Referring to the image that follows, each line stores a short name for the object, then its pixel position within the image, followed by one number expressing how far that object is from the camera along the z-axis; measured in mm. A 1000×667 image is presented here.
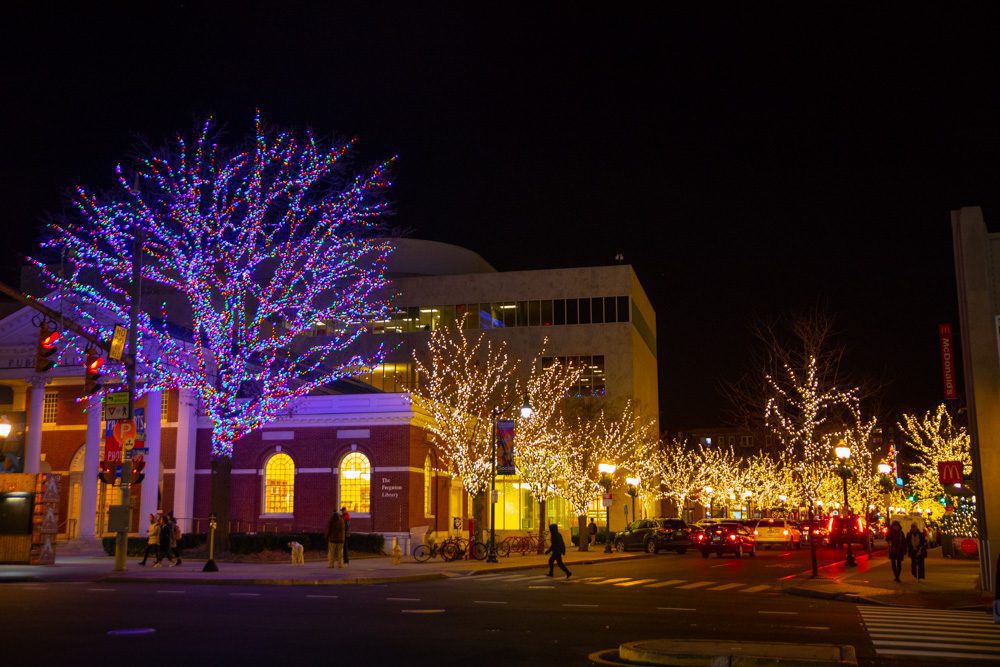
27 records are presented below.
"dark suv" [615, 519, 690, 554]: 49031
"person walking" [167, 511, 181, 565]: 31453
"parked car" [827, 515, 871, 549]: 50625
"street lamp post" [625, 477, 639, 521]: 56875
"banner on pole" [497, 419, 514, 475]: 36375
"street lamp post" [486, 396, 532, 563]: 35634
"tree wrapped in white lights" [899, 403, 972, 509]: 63719
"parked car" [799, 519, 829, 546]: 57406
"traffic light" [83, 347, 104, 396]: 24984
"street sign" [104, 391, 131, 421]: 27531
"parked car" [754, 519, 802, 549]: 56750
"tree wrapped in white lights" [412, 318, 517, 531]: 43250
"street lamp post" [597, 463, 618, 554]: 50719
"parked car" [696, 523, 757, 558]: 45969
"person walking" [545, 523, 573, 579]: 27891
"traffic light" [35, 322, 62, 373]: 21531
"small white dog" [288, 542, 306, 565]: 31828
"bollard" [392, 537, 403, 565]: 33375
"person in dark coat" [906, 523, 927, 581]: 27125
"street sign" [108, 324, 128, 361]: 26203
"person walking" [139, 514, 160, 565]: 31469
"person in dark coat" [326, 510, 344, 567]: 30534
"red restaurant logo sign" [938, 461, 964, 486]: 29219
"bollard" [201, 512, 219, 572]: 28438
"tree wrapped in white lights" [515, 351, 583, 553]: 47312
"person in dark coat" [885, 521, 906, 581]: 27562
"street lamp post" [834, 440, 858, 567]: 34219
